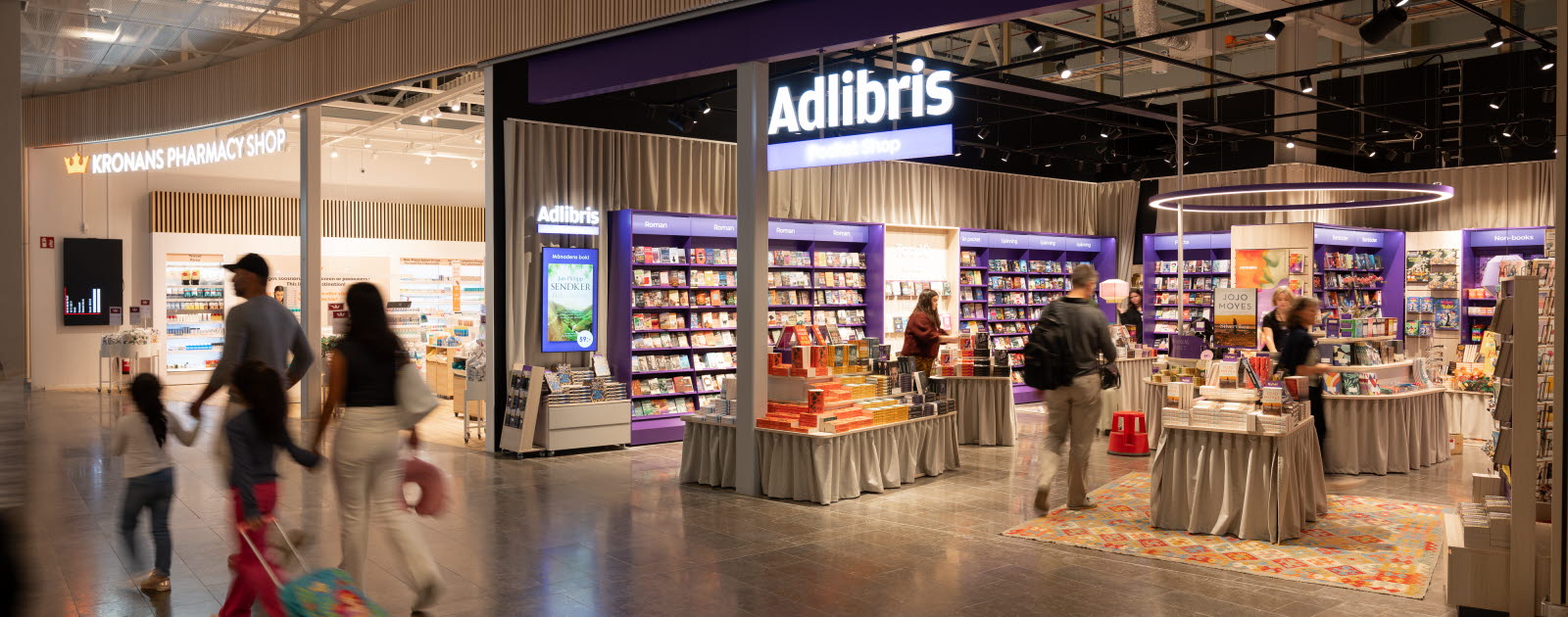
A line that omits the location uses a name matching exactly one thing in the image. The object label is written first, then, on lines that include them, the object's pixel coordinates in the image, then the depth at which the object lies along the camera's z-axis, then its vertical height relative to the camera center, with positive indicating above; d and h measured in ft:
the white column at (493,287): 32.12 +0.20
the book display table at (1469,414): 33.37 -3.83
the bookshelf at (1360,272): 46.09 +1.10
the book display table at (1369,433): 27.58 -3.65
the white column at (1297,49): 40.63 +9.79
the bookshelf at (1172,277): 49.55 +0.87
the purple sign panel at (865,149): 21.80 +3.25
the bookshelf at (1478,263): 45.50 +1.48
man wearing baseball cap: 15.76 -0.54
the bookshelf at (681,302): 34.40 -0.27
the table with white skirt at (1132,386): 36.91 -3.26
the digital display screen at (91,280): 51.67 +0.61
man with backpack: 22.53 -1.55
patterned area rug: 17.78 -4.74
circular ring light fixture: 30.04 +3.18
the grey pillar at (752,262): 25.03 +0.77
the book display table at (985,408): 33.12 -3.65
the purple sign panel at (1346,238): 44.81 +2.59
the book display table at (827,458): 23.99 -4.01
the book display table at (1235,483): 19.86 -3.70
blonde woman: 29.53 -0.77
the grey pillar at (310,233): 40.09 +2.30
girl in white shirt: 15.15 -2.37
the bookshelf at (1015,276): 48.01 +0.90
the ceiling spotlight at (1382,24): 25.38 +6.69
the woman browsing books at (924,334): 31.76 -1.21
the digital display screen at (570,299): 32.58 -0.16
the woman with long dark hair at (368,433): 13.99 -1.90
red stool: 31.32 -4.32
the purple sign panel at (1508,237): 44.50 +2.57
